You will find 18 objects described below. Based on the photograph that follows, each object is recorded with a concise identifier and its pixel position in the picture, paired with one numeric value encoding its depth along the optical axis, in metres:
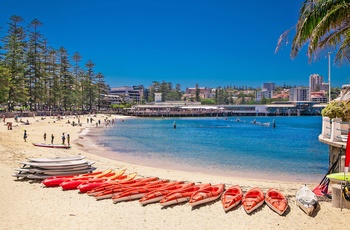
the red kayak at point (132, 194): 9.58
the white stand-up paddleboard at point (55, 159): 12.53
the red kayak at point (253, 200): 8.64
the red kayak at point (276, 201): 8.50
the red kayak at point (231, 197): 8.84
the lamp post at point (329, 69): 15.64
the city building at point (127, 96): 187.26
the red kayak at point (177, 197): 9.16
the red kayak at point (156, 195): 9.35
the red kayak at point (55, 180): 11.27
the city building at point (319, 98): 195.12
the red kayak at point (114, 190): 9.90
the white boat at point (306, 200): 8.31
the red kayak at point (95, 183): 10.55
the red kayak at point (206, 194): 9.14
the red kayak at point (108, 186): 10.27
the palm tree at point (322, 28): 7.64
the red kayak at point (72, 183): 10.92
